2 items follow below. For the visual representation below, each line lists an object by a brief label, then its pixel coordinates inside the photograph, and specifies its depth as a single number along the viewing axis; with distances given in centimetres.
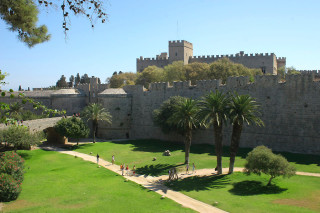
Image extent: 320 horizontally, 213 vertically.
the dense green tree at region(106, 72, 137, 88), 6281
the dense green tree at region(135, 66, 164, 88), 5421
